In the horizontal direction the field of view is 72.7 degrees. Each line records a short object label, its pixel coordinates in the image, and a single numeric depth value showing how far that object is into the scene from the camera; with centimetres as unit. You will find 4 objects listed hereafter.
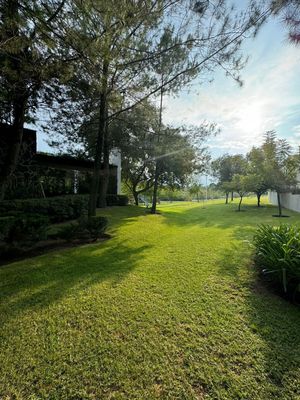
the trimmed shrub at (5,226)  389
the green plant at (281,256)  294
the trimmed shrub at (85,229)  530
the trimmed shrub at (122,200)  1414
